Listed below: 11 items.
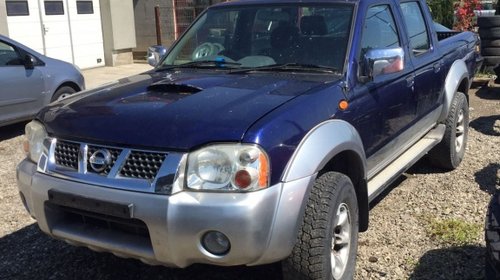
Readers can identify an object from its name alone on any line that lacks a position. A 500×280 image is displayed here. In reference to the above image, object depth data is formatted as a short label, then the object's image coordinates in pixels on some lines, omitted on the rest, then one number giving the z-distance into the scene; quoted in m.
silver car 7.34
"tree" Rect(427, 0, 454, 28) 12.46
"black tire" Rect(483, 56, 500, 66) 10.09
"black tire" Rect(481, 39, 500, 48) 9.98
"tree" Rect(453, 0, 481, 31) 11.55
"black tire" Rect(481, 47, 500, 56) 10.09
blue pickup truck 2.79
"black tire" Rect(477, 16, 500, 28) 9.73
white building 12.16
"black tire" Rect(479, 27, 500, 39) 9.84
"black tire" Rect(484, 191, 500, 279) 2.81
